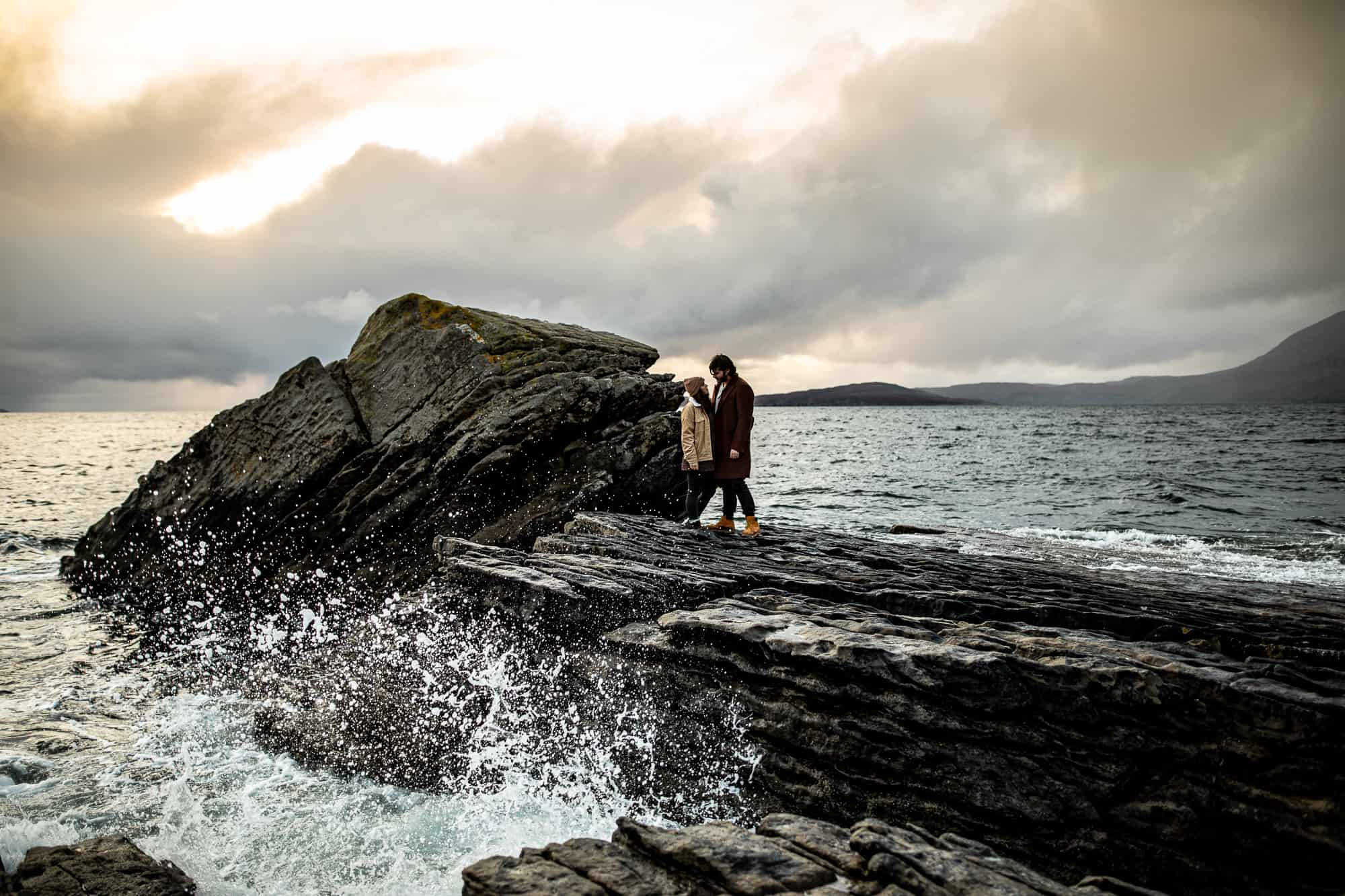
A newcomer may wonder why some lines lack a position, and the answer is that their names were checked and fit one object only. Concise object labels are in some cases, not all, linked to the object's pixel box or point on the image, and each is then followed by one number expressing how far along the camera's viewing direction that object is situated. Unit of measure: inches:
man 534.6
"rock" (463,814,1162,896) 177.9
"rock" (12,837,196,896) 247.6
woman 541.6
